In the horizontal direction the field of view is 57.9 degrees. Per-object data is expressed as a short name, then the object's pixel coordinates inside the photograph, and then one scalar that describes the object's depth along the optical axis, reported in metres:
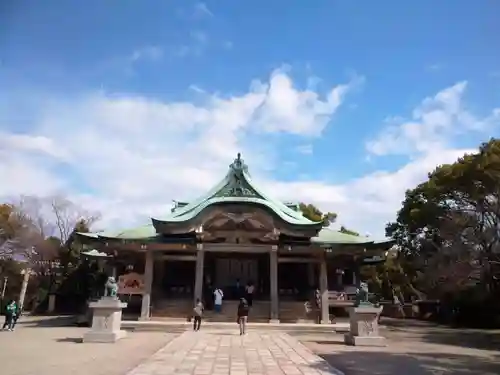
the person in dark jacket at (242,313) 17.50
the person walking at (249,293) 23.33
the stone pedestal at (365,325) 15.34
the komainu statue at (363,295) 16.09
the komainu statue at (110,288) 16.08
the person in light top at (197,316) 18.92
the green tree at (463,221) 26.36
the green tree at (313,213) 46.59
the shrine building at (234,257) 23.19
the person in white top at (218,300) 22.28
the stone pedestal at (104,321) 14.95
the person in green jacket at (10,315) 20.13
